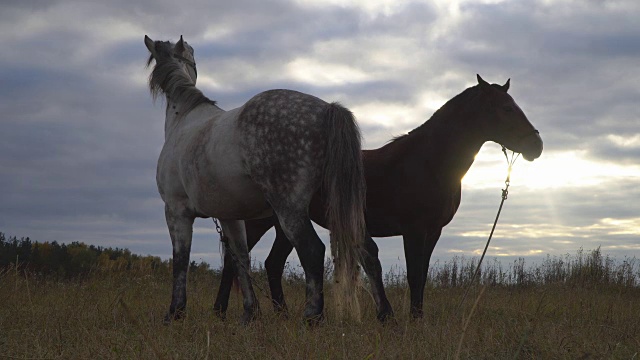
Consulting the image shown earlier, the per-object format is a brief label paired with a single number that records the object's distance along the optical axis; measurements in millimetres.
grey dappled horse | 5230
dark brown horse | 6367
